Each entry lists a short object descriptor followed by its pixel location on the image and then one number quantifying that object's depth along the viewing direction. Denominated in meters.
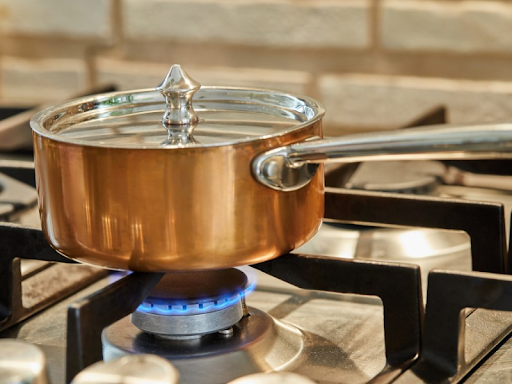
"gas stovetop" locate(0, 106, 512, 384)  0.85
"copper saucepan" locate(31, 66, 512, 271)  0.82
